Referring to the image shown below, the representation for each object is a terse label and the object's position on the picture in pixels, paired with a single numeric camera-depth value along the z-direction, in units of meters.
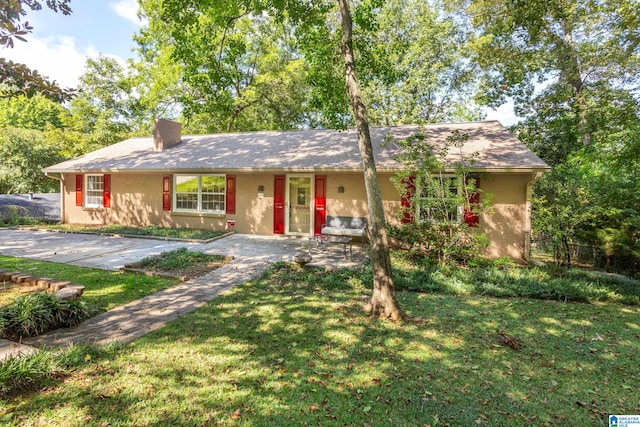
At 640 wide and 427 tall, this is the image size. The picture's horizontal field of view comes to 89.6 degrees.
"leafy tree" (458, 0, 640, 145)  13.88
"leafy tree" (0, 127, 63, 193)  22.31
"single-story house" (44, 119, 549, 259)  8.85
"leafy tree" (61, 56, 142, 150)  22.05
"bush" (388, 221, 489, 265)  7.50
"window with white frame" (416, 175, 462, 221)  7.62
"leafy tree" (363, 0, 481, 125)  20.06
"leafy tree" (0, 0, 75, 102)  2.58
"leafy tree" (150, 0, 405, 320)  6.74
